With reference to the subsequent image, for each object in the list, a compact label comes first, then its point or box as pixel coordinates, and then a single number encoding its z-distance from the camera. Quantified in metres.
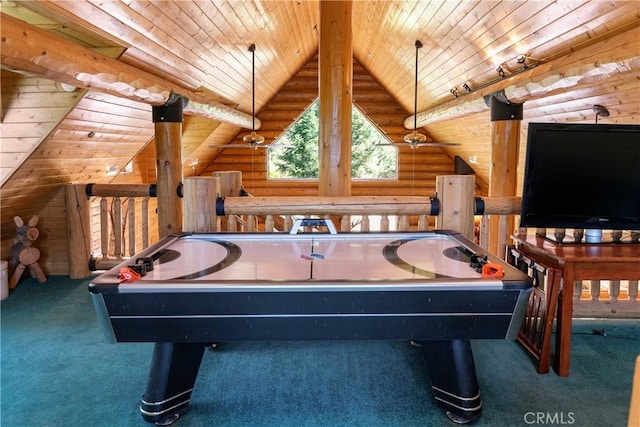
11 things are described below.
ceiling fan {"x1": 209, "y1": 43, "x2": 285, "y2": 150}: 5.48
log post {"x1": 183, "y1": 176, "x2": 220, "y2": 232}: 2.49
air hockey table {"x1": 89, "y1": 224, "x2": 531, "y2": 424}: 1.45
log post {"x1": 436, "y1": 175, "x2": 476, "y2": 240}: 2.52
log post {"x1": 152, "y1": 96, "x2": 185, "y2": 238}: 3.84
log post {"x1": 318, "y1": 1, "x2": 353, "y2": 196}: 3.78
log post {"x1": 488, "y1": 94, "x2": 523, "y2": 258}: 3.77
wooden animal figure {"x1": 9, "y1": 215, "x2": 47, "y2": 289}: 3.78
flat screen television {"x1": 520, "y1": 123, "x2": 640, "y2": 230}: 2.26
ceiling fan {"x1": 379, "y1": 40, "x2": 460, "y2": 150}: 5.36
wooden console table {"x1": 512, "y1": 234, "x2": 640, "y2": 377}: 2.16
